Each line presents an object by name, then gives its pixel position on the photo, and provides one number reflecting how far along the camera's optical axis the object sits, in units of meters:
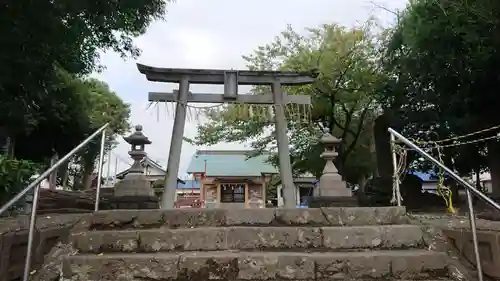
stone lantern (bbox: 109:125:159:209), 6.08
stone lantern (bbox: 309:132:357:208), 5.91
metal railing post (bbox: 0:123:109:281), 2.08
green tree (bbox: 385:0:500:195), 6.35
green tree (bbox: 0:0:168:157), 4.30
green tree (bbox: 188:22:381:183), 11.25
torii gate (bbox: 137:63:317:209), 6.15
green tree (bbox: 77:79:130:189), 15.29
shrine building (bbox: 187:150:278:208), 17.61
